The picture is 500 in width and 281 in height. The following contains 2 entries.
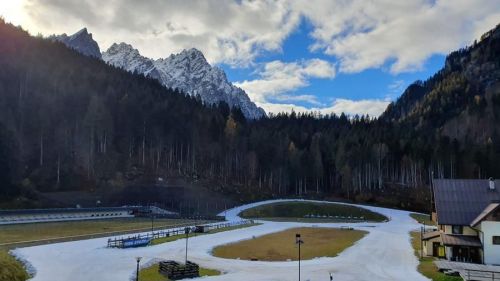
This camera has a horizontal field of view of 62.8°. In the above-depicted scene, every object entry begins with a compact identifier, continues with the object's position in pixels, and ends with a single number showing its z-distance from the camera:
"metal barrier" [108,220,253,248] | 53.59
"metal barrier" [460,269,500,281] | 34.09
